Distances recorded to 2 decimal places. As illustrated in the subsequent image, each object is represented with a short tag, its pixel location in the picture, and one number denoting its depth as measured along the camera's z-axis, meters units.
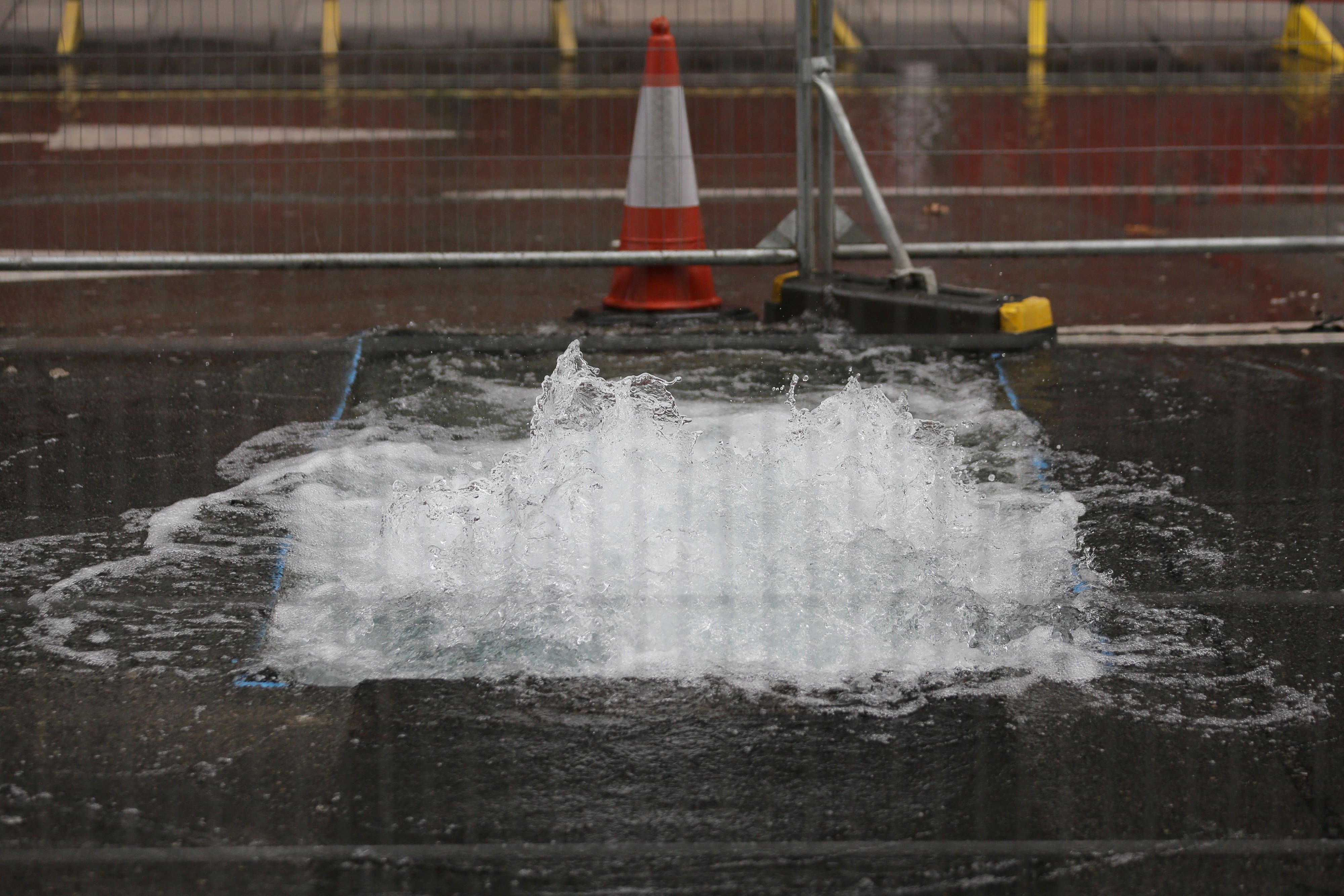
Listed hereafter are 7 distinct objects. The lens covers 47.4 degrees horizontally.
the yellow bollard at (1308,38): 7.69
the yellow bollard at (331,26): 13.20
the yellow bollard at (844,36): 15.71
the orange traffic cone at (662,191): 6.30
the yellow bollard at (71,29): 8.52
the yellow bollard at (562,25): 10.66
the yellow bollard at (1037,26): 12.40
